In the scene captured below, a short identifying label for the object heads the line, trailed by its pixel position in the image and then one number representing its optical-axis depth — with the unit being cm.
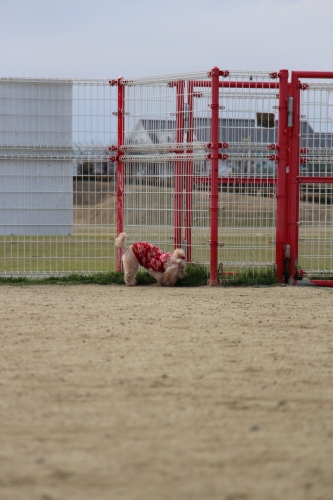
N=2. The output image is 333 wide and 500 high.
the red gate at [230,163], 1869
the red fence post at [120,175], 1989
